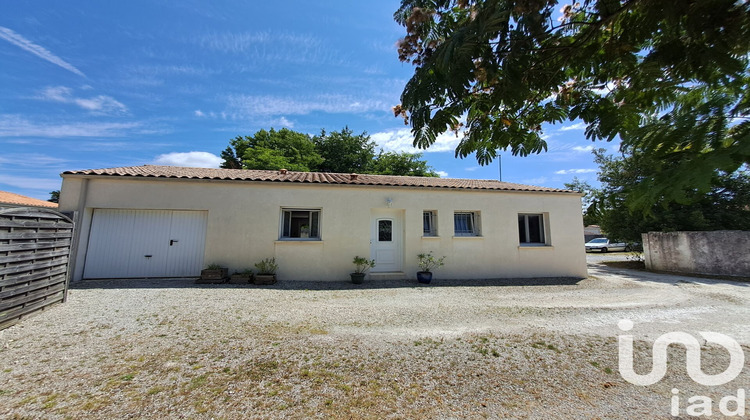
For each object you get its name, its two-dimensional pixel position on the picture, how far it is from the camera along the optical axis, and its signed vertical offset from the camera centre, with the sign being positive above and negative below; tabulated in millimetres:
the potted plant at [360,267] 8609 -798
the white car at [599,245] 26377 -118
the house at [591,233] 33812 +1405
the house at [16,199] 18375 +3022
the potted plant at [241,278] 8055 -1035
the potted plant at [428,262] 9461 -649
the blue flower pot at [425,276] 8953 -1064
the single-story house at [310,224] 8141 +611
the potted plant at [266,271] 8070 -861
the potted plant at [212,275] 7836 -931
